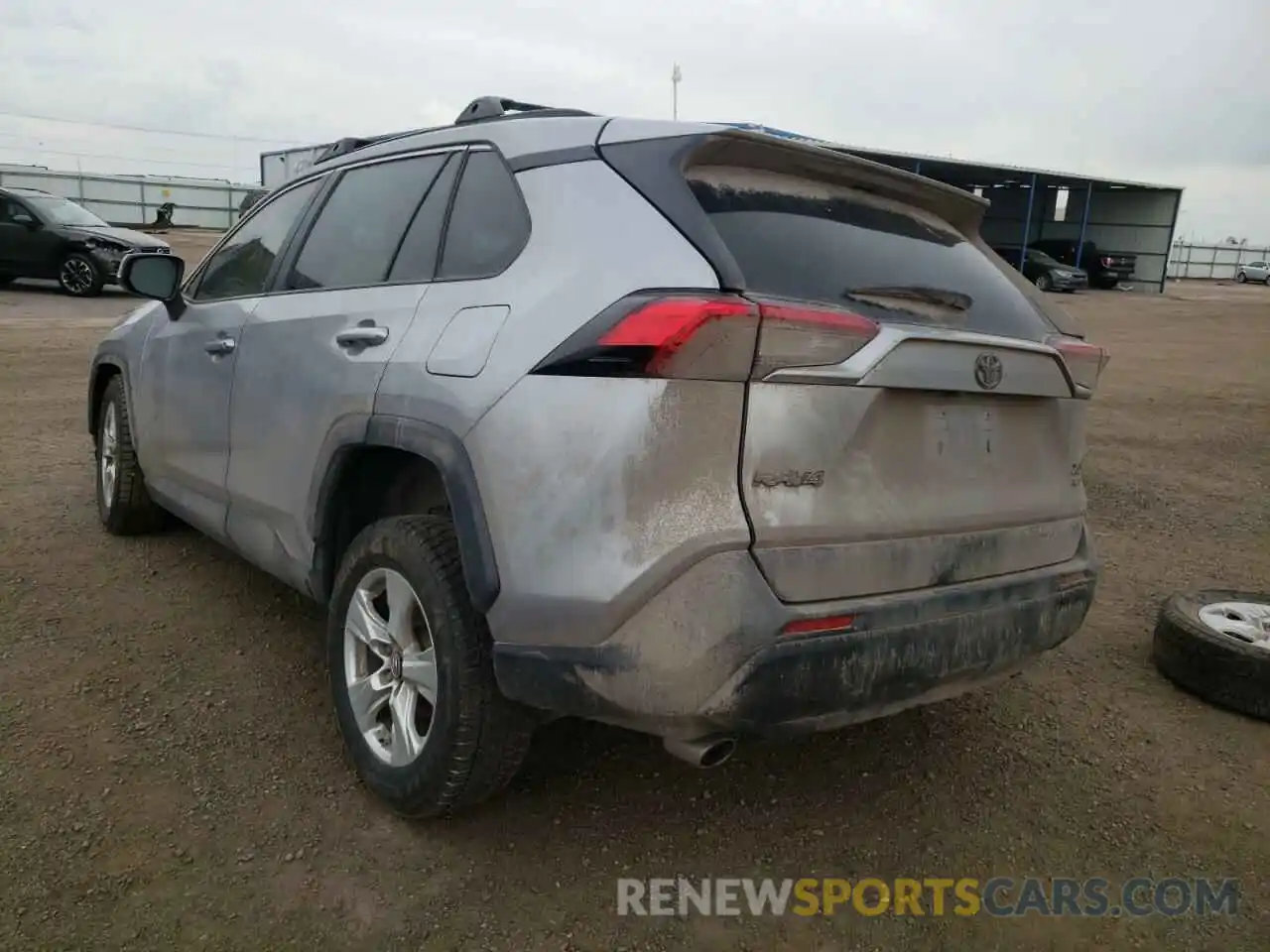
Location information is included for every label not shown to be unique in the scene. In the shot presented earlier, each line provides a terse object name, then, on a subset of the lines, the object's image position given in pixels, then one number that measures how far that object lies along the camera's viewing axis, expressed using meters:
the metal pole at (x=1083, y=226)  34.83
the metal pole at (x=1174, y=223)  35.75
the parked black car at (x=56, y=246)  15.20
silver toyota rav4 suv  1.98
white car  51.31
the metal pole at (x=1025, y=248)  32.25
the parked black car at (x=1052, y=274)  31.06
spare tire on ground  3.23
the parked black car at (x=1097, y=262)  34.50
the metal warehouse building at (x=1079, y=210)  34.47
